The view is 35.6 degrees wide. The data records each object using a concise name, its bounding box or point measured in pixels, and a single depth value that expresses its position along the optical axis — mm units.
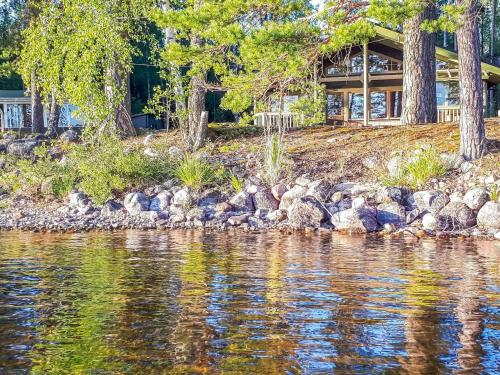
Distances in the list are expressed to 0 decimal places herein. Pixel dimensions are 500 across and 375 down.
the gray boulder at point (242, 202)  15258
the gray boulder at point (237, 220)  14438
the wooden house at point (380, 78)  25062
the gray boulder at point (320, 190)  14820
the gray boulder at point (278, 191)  15305
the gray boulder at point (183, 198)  15508
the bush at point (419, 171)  14719
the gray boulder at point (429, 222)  13177
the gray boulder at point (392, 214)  13703
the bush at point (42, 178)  17156
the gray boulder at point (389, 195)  14195
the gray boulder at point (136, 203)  15555
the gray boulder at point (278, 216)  14485
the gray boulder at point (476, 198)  13445
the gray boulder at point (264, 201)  15141
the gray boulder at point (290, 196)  14914
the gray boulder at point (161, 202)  15744
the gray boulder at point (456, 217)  13156
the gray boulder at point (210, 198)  15722
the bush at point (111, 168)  16312
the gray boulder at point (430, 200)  13703
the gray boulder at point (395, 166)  15102
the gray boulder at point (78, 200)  16297
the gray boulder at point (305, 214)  13922
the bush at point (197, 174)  16188
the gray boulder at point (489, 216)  12945
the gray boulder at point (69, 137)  22545
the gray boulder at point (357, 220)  13469
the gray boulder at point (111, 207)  15664
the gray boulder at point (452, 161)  15055
